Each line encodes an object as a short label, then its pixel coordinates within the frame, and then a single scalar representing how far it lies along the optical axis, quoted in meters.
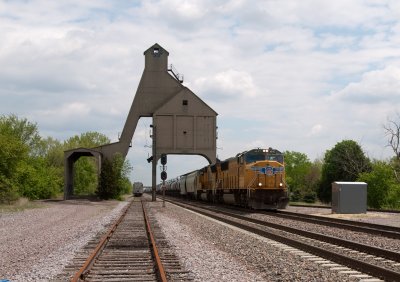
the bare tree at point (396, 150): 49.28
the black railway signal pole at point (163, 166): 40.15
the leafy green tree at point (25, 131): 76.41
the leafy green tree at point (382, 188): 53.16
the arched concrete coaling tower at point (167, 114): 60.59
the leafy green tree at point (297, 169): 116.68
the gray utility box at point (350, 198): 30.77
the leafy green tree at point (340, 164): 80.69
